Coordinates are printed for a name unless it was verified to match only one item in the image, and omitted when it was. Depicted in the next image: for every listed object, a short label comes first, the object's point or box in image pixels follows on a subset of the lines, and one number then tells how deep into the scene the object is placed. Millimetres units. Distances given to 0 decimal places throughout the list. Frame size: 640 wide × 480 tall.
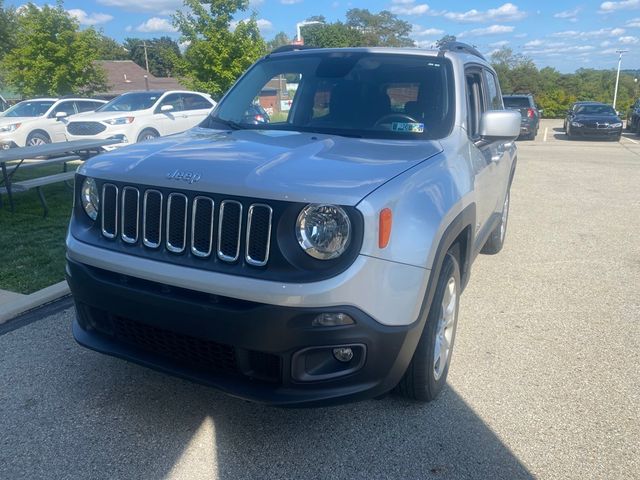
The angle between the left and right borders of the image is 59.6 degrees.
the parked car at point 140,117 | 13305
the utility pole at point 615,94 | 43784
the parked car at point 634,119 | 24800
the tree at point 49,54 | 23656
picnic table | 7233
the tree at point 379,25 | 67650
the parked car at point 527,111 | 22170
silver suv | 2328
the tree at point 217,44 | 20891
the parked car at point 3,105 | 22719
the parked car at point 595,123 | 21812
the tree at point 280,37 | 68494
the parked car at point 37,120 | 15023
